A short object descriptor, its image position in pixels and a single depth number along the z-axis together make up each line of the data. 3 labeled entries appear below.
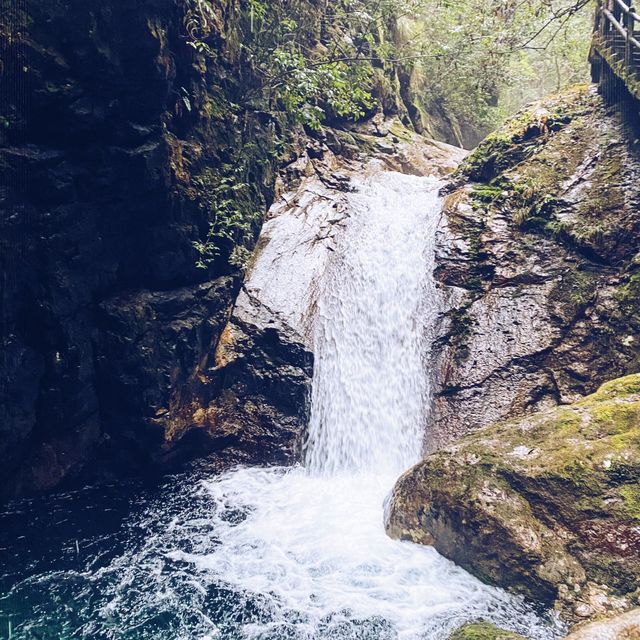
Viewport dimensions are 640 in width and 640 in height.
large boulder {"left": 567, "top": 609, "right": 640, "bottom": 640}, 3.33
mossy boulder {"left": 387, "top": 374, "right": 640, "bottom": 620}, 4.57
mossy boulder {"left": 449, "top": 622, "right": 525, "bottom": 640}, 4.09
